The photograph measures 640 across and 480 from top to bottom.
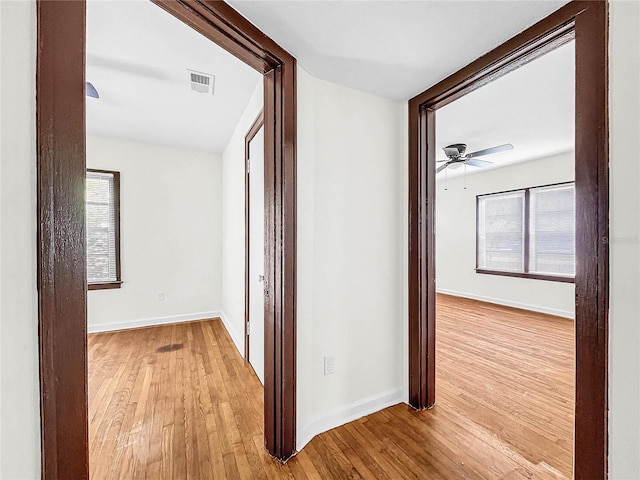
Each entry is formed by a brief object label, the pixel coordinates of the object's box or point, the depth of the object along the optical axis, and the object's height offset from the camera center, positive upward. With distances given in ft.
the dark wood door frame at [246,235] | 9.09 +0.12
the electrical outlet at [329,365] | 6.14 -2.73
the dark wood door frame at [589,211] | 3.52 +0.34
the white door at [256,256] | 7.84 -0.52
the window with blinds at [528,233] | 14.74 +0.32
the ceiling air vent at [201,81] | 7.00 +4.01
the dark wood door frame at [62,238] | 2.17 +0.01
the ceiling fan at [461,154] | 11.82 +3.64
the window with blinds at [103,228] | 11.79 +0.45
